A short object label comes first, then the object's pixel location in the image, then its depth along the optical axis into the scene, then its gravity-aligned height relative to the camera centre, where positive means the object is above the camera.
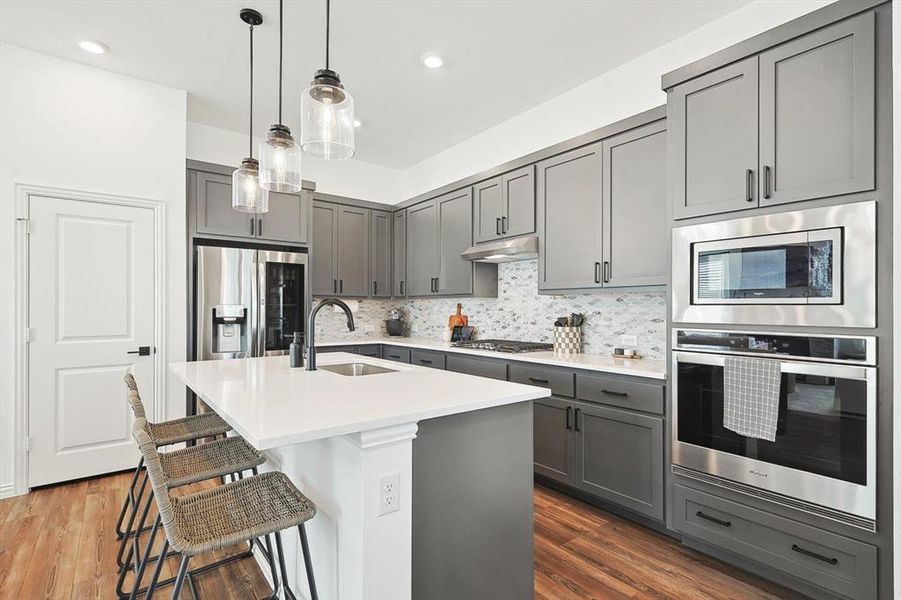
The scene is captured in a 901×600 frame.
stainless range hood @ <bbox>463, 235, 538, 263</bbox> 3.46 +0.41
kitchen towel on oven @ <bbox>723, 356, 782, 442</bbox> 1.95 -0.42
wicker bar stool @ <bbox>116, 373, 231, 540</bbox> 2.04 -0.64
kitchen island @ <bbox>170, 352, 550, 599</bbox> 1.31 -0.59
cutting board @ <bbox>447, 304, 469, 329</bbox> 4.50 -0.21
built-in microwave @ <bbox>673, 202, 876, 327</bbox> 1.73 +0.14
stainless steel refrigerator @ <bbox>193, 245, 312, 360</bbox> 3.68 -0.02
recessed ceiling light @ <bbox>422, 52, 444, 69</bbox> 3.10 +1.68
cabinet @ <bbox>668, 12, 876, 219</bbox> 1.75 +0.78
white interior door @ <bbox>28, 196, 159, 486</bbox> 3.10 -0.23
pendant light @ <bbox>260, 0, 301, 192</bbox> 2.19 +0.70
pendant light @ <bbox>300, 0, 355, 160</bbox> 1.70 +0.74
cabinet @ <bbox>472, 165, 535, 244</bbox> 3.55 +0.79
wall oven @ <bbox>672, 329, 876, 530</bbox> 1.73 -0.54
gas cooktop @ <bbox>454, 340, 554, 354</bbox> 3.50 -0.37
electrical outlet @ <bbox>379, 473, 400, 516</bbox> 1.33 -0.58
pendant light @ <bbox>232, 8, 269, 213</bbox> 2.52 +0.62
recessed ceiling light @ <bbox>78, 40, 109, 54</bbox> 2.96 +1.69
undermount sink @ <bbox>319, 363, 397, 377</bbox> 2.57 -0.40
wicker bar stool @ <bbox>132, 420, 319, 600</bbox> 1.23 -0.66
